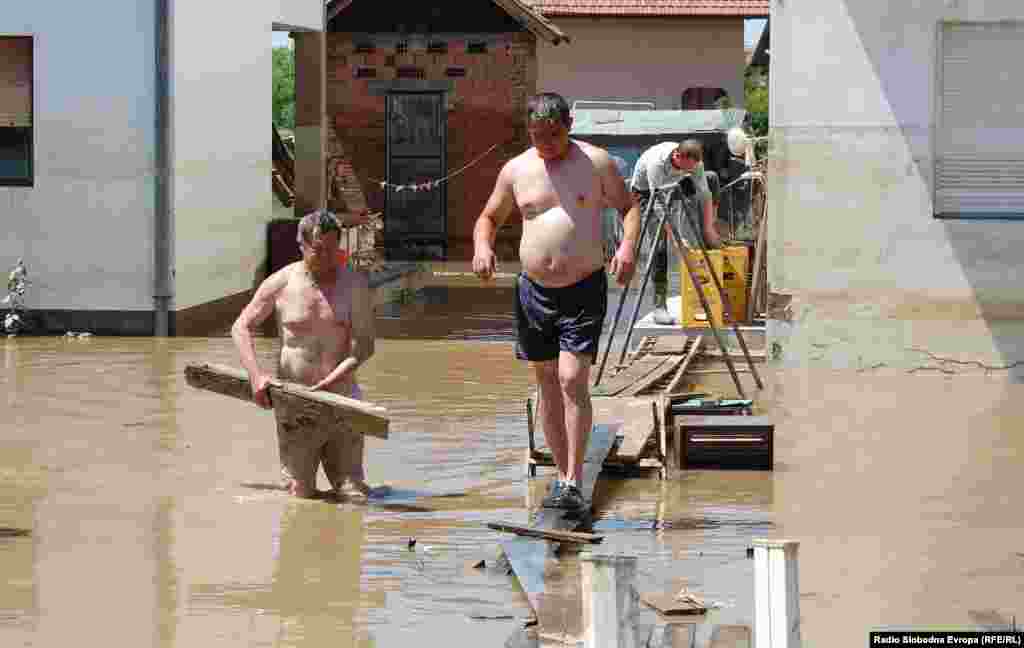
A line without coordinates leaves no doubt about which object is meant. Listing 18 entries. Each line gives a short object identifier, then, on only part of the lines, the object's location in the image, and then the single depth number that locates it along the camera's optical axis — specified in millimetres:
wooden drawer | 11273
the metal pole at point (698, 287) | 13164
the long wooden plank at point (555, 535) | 8875
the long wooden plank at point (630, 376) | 13492
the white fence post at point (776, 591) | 5367
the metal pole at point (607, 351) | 13792
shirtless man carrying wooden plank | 10258
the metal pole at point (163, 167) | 18391
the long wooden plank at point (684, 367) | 14188
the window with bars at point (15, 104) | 18688
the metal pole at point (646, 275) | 13672
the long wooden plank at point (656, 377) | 13648
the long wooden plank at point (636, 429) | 11117
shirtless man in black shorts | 9594
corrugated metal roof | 32688
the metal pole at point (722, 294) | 13680
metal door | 36844
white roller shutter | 15227
